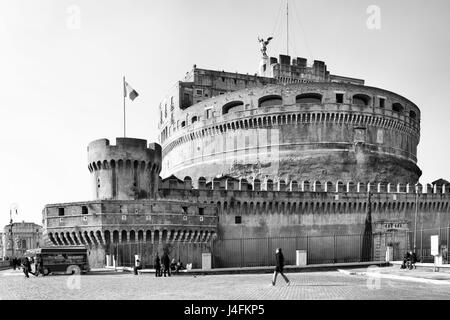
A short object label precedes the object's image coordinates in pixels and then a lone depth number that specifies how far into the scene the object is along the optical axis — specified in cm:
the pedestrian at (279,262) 1723
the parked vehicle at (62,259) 2628
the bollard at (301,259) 3322
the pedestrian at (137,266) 2592
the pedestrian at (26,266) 2444
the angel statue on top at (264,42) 7281
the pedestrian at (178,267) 2669
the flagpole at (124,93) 3711
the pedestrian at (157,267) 2379
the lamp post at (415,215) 4617
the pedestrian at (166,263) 2441
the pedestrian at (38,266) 2584
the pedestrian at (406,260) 2717
